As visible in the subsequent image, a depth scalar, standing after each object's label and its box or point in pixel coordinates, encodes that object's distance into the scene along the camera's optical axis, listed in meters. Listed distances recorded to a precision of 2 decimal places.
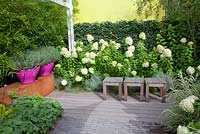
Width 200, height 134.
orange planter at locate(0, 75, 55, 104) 3.79
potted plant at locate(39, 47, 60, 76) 4.72
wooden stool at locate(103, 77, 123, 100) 4.39
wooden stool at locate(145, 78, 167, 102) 4.18
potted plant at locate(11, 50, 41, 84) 4.13
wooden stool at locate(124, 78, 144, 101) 4.28
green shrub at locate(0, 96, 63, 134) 2.68
